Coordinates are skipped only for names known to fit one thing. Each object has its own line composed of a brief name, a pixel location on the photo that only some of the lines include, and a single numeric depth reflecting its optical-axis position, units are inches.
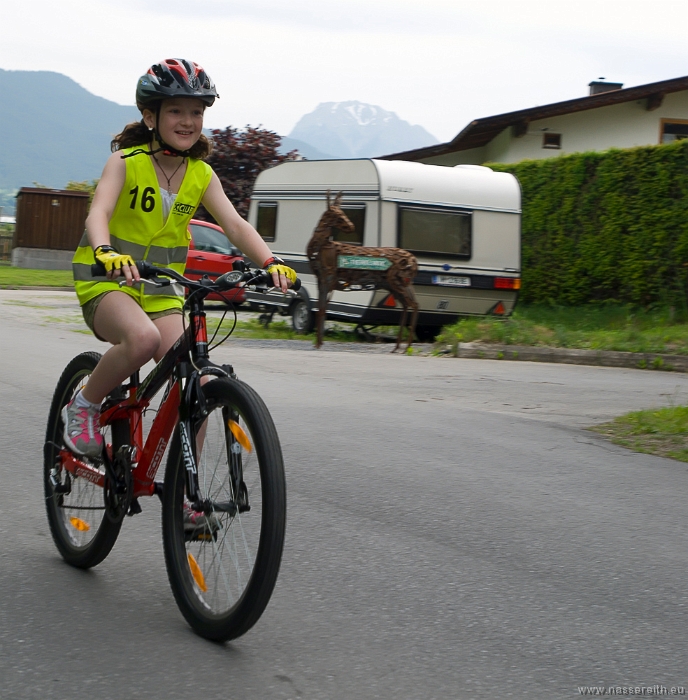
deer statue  642.8
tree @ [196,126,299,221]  1194.6
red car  862.5
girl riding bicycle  162.7
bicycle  136.9
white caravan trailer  688.4
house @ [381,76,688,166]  1042.1
